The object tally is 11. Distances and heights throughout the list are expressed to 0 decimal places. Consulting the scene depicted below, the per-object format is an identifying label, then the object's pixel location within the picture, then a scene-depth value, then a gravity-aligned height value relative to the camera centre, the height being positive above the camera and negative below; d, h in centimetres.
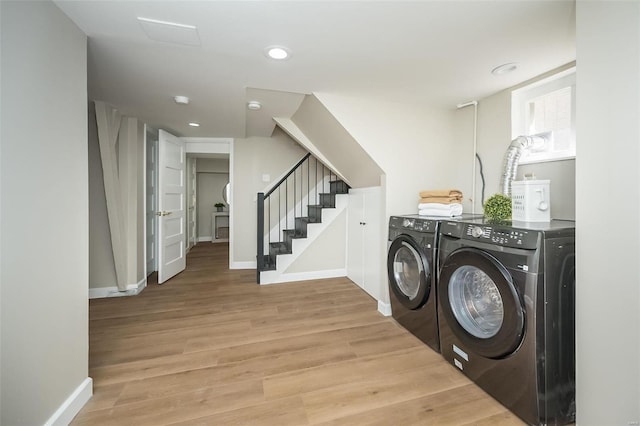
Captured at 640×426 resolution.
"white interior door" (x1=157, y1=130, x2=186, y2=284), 314 +5
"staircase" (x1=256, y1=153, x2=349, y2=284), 329 -2
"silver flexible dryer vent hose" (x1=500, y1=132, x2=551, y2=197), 183 +40
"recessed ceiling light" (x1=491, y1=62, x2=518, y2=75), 169 +98
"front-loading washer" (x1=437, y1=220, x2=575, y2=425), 116 -53
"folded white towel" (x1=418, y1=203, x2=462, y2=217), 205 -1
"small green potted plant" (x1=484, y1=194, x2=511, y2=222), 164 +1
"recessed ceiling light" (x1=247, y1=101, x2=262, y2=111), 245 +105
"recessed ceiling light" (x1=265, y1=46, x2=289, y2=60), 150 +97
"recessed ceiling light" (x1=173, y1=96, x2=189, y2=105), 227 +102
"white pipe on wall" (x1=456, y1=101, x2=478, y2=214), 234 +57
